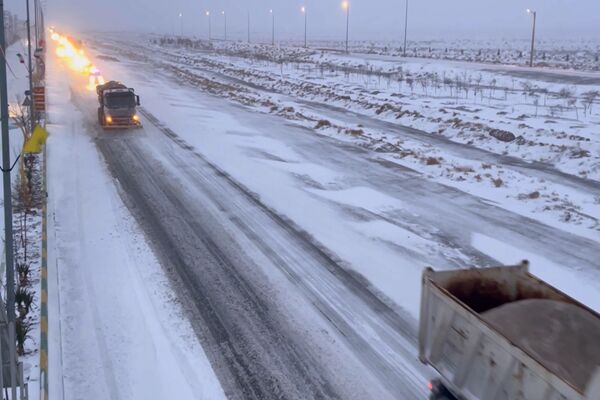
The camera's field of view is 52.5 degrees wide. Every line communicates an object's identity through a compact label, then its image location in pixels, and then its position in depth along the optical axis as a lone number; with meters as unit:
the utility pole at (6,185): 8.34
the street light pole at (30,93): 21.35
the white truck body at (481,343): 6.01
